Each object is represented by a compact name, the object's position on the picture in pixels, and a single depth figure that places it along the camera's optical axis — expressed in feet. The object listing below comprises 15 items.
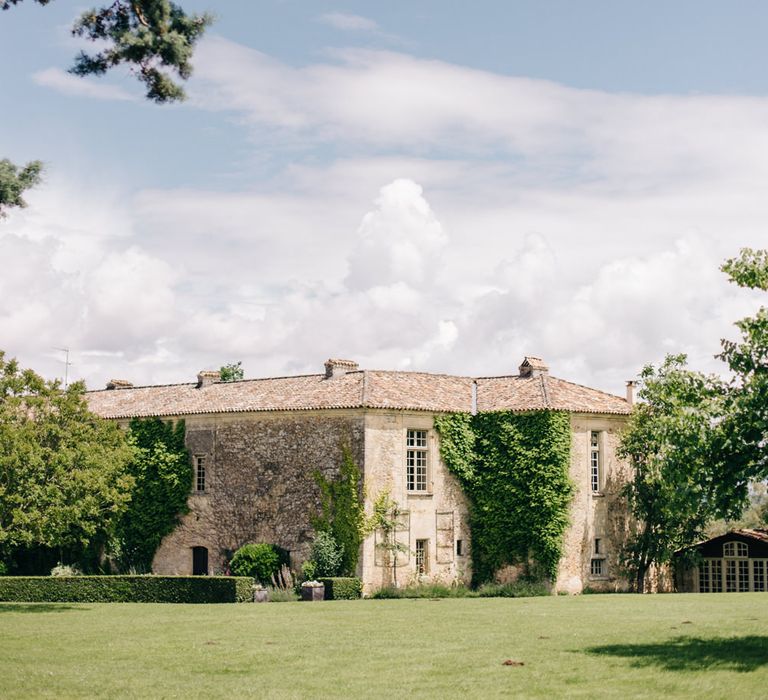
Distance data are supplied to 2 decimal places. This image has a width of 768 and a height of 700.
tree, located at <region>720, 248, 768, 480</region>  72.95
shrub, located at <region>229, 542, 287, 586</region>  143.33
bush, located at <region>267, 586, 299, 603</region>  132.67
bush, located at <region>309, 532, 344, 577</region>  140.36
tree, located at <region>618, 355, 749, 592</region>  74.28
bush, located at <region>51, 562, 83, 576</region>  151.43
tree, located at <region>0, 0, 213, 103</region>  61.93
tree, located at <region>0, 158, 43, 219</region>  68.28
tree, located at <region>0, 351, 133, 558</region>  117.80
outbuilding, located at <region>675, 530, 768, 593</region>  161.17
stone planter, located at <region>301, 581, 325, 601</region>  132.87
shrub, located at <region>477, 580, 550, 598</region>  141.69
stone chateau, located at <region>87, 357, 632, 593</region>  145.38
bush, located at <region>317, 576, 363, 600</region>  135.03
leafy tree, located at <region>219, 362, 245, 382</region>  209.56
